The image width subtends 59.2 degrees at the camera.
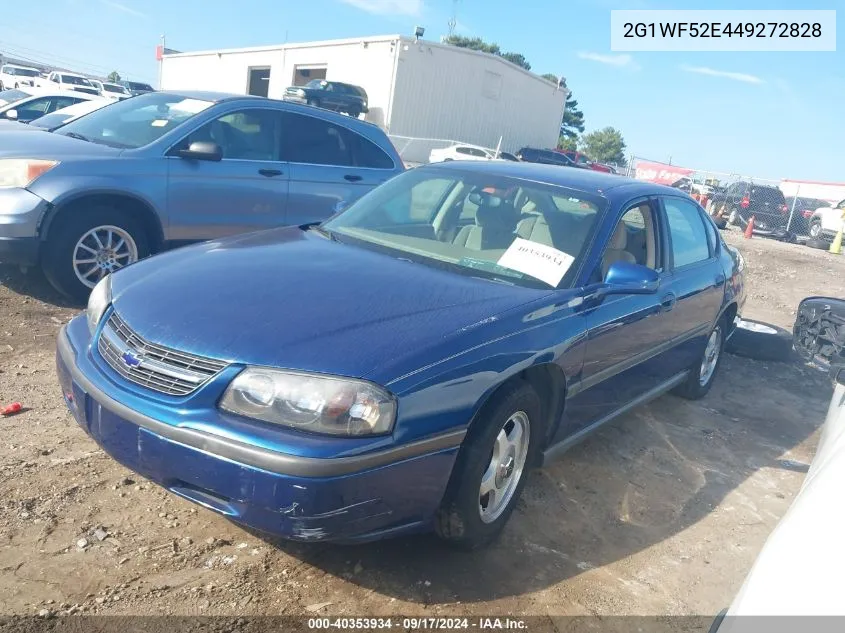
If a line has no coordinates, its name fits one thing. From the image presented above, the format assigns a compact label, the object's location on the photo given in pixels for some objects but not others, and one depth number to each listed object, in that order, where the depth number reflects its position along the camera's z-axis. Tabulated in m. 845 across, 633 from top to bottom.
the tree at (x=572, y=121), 78.94
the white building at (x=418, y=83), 30.11
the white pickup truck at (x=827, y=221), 19.62
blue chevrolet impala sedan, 2.46
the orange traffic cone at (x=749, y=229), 19.16
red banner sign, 28.83
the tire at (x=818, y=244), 19.76
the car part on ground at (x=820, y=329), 5.79
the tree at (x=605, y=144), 81.12
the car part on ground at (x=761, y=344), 7.23
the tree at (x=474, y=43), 71.69
